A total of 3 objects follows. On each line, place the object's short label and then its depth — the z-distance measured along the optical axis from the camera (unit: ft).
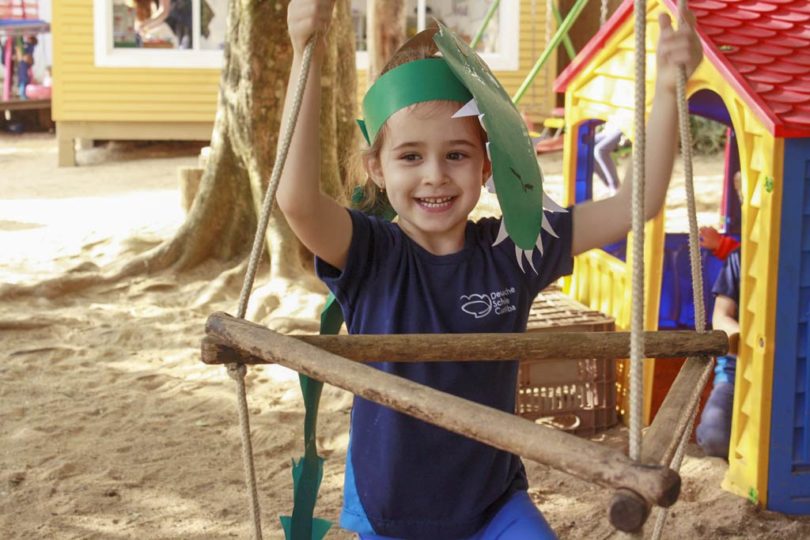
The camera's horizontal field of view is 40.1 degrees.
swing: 4.54
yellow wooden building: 40.11
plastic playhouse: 11.45
